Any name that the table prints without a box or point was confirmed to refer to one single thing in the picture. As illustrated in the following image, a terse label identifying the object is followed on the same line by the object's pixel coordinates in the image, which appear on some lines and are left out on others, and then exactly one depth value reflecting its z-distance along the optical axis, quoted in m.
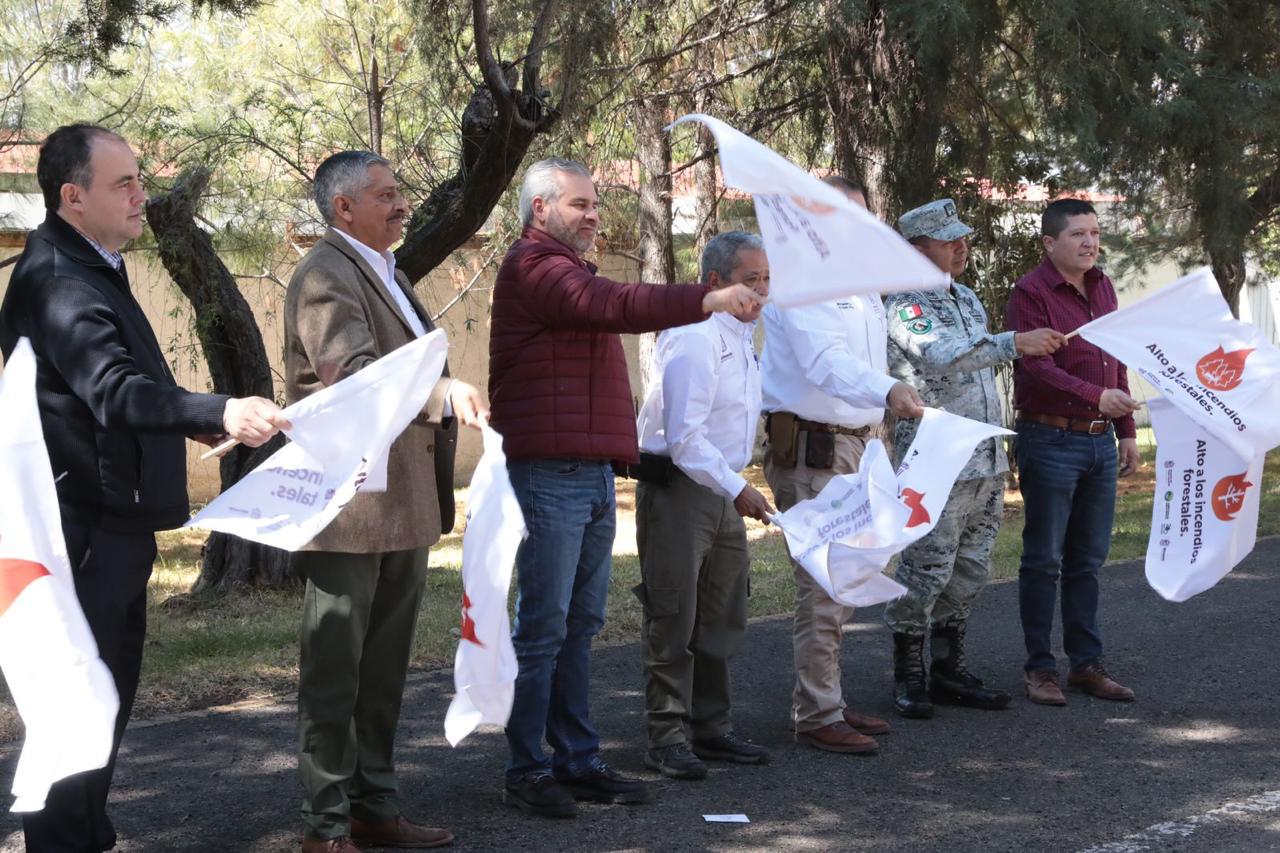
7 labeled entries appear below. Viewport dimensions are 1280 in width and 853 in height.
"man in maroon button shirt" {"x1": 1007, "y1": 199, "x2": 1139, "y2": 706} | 6.16
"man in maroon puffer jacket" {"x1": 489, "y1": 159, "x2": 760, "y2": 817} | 4.60
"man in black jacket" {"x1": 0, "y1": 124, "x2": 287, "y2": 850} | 3.63
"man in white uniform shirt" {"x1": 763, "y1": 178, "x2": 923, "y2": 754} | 5.45
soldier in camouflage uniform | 5.86
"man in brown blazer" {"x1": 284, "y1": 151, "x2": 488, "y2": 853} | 4.15
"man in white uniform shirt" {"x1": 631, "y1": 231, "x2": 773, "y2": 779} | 5.03
